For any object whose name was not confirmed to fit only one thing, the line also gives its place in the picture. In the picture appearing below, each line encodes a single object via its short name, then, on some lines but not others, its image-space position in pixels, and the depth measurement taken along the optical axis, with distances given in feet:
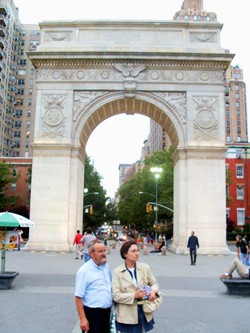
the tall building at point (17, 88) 268.00
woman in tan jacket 14.90
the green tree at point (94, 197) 192.03
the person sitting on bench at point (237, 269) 36.70
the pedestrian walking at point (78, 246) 66.94
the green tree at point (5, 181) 163.43
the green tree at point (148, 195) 183.93
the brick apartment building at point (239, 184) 181.27
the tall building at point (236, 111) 355.19
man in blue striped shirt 15.01
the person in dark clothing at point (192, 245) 63.20
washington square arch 88.69
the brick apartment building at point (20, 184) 195.64
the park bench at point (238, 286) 35.60
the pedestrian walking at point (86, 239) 44.28
